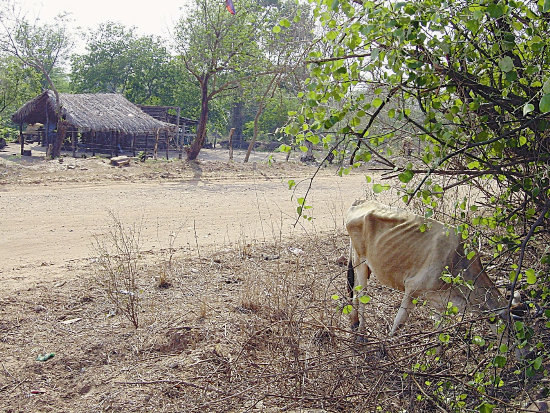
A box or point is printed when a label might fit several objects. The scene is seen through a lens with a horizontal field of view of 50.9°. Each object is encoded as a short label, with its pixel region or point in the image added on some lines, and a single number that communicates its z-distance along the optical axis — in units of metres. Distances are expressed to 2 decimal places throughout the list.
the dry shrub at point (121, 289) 5.66
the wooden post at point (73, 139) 26.19
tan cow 4.47
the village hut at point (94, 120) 26.52
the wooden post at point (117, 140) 29.44
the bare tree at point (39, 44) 23.44
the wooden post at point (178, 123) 32.43
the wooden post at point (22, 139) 26.82
